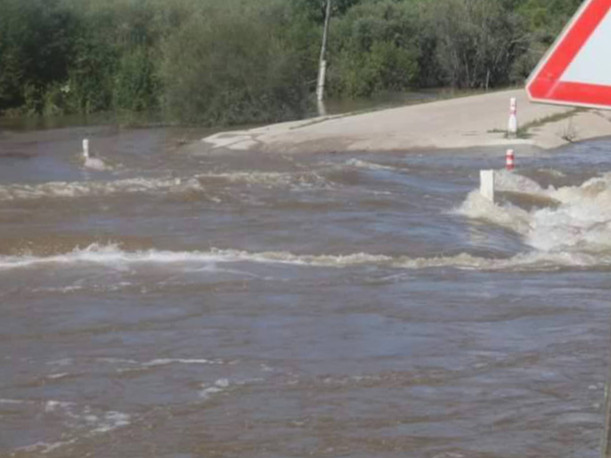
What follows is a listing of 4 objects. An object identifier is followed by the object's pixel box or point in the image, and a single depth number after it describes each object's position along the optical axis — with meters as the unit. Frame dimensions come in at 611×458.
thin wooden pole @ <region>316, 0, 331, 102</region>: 44.24
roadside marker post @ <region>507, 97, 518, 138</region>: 27.79
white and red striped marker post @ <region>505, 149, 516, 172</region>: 21.77
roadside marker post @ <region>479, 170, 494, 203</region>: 18.58
